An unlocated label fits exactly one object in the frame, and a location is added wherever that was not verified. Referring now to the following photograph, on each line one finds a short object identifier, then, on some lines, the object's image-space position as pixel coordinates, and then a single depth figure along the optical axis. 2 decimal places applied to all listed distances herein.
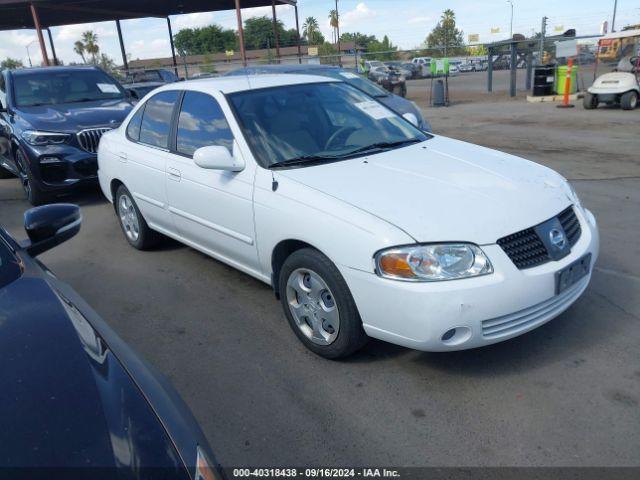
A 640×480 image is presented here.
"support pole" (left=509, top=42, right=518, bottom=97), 20.17
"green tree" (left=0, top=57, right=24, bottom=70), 76.62
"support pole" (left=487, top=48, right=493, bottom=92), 21.86
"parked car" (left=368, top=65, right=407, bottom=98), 21.78
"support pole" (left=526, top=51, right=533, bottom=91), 20.67
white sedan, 2.82
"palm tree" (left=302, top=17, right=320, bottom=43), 97.56
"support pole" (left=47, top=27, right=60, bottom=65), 29.12
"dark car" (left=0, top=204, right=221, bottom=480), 1.44
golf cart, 14.52
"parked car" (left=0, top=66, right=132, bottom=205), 7.19
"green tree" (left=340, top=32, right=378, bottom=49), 102.69
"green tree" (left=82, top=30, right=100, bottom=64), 79.06
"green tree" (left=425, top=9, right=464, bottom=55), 90.19
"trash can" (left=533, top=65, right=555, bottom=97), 17.87
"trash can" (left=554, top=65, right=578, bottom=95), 17.85
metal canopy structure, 20.61
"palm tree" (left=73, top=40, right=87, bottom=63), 80.24
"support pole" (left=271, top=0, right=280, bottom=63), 21.98
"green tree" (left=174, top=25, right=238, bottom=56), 96.12
